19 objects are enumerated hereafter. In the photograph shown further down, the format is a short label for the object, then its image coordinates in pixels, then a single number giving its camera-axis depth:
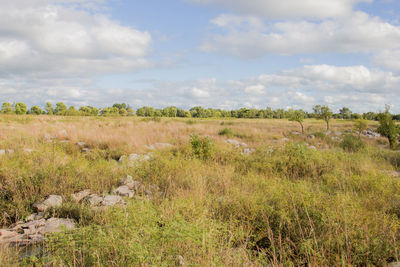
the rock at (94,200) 4.71
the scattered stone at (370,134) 25.74
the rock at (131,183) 5.86
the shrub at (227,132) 18.73
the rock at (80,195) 5.04
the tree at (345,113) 85.00
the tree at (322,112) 26.56
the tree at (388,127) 16.72
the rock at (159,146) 11.51
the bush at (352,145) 14.57
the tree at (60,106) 83.56
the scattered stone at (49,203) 4.62
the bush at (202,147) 9.55
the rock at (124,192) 5.34
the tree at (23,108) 71.34
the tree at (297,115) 25.08
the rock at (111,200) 4.74
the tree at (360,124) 20.47
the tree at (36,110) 84.38
